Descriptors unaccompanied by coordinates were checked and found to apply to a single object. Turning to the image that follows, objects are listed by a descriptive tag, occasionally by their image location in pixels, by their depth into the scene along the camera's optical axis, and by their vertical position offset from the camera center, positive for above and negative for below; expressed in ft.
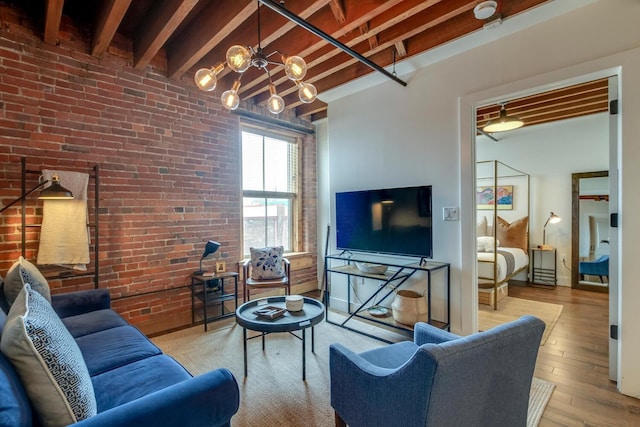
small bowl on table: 7.80 -2.36
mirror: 15.14 -0.86
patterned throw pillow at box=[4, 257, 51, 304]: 6.06 -1.38
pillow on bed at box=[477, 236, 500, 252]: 15.38 -1.65
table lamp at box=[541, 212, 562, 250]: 16.33 -0.59
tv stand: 9.39 -2.19
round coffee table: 6.88 -2.57
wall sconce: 7.52 +0.52
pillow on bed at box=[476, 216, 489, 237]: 17.94 -0.91
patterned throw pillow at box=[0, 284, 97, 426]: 3.33 -1.78
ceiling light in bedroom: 12.07 +3.61
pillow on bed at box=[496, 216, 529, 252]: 17.01 -1.26
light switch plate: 9.59 -0.07
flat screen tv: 9.78 -0.32
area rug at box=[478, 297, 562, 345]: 11.10 -4.06
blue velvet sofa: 3.23 -2.53
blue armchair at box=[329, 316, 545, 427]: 3.51 -2.24
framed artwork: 18.13 +0.89
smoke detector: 6.76 +4.60
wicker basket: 9.41 -3.05
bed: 14.80 -0.38
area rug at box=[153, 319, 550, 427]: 6.20 -4.09
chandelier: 6.18 +3.06
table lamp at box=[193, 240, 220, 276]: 11.01 -1.26
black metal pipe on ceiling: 5.89 +4.03
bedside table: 16.62 -3.20
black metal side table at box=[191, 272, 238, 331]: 10.95 -2.98
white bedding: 13.00 -2.44
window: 13.65 +1.14
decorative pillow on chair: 11.88 -2.04
